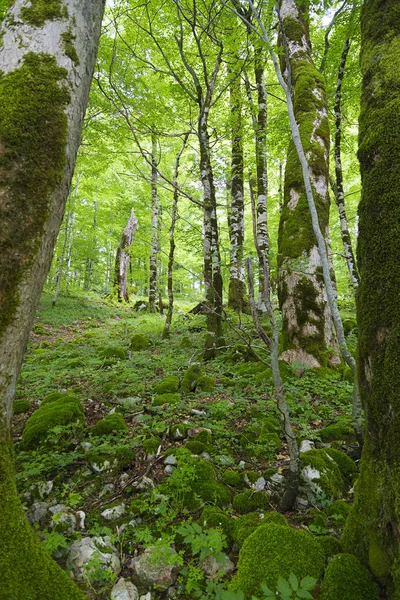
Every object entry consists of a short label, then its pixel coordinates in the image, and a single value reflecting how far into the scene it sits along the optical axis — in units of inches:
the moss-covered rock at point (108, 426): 137.7
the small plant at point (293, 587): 48.6
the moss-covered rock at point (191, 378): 190.7
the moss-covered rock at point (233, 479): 106.3
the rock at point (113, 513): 93.4
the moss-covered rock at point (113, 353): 271.1
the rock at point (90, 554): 76.5
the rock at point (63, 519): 88.4
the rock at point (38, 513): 91.7
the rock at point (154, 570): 74.6
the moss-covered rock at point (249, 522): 81.0
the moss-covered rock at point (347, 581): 56.7
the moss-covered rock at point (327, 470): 97.7
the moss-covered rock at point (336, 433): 129.1
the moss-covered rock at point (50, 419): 129.5
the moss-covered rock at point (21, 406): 165.2
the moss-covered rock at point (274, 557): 65.3
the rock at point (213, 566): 75.6
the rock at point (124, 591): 71.0
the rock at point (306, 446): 120.6
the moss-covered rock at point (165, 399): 167.5
